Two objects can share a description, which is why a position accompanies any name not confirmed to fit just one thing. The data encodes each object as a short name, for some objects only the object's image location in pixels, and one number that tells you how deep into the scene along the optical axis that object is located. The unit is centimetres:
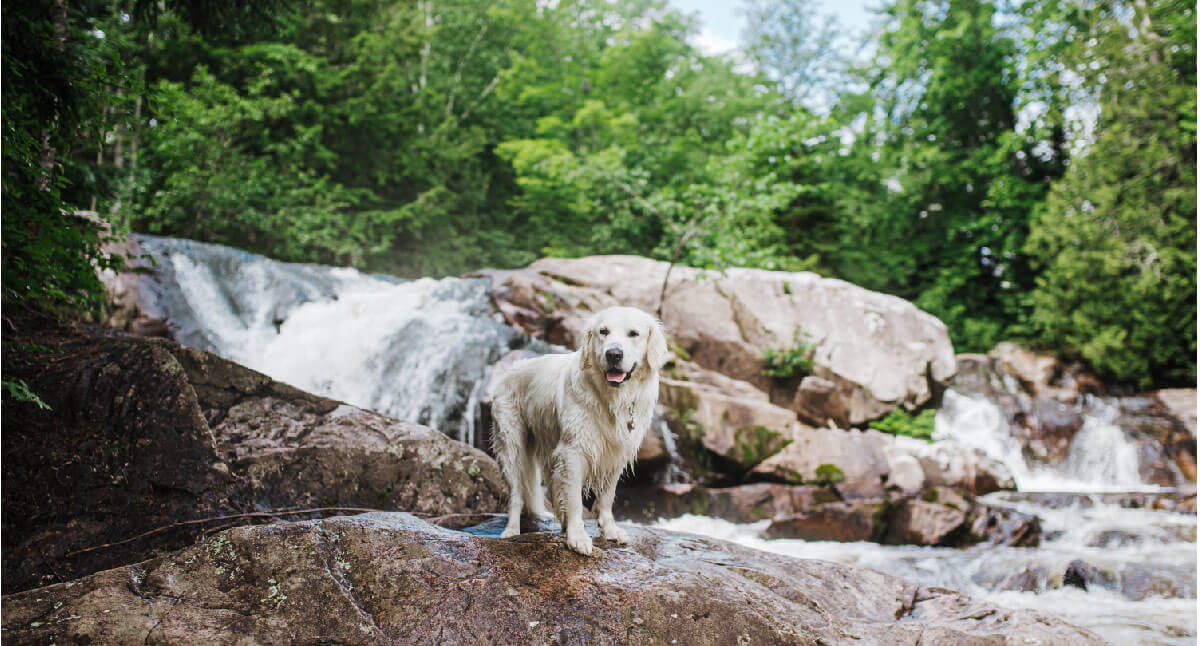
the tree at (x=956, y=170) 1992
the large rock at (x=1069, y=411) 1198
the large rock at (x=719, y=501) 891
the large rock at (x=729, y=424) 978
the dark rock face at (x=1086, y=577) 636
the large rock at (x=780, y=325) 1185
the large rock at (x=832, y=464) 958
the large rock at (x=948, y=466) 1012
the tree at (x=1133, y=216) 1381
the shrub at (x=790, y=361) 1189
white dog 326
